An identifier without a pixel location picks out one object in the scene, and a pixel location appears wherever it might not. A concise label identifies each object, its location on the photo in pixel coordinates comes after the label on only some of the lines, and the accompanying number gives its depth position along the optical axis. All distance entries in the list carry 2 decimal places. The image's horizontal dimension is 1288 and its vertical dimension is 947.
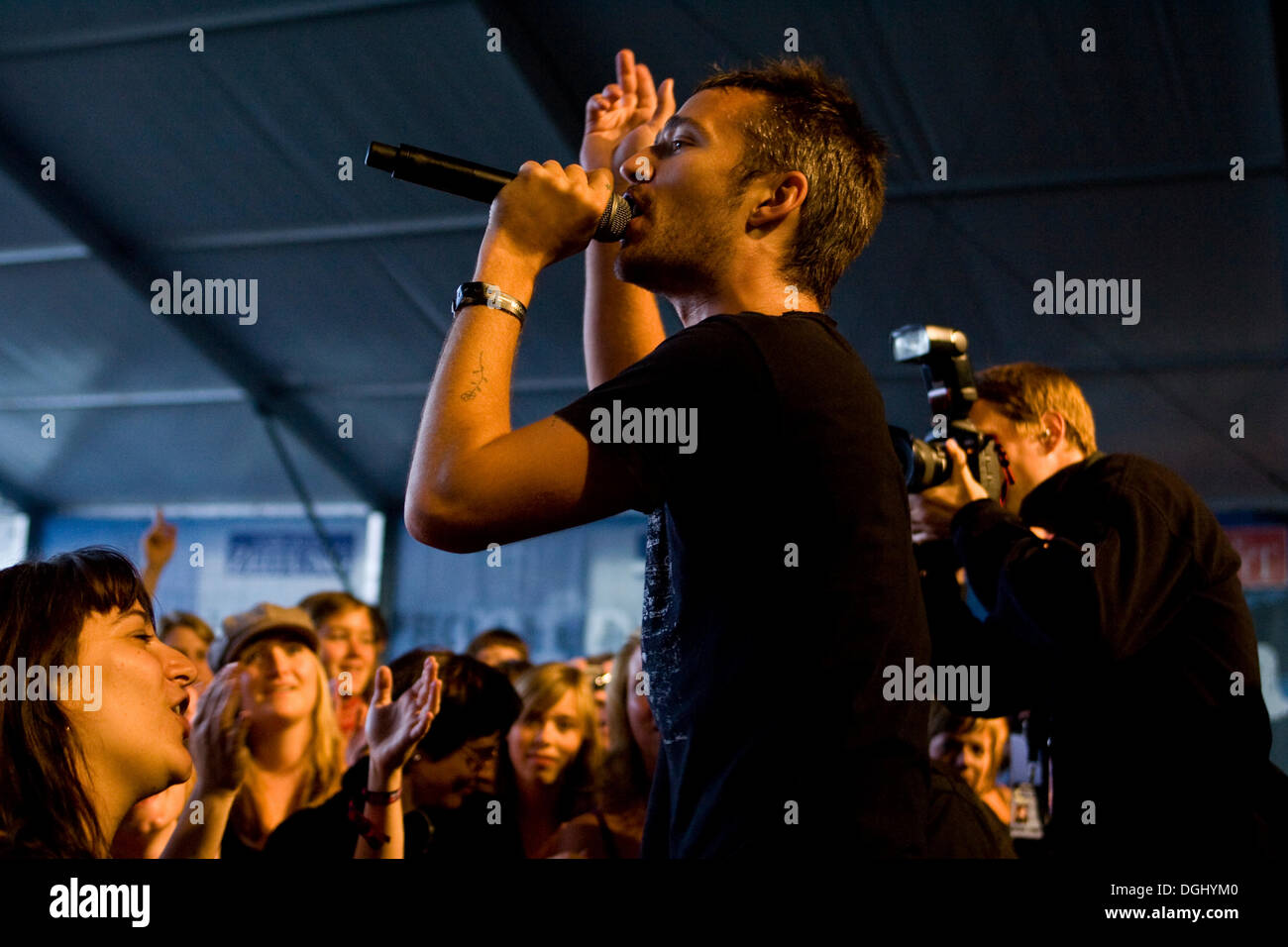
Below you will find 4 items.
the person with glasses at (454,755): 2.58
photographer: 1.99
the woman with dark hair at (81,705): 1.39
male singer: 1.04
